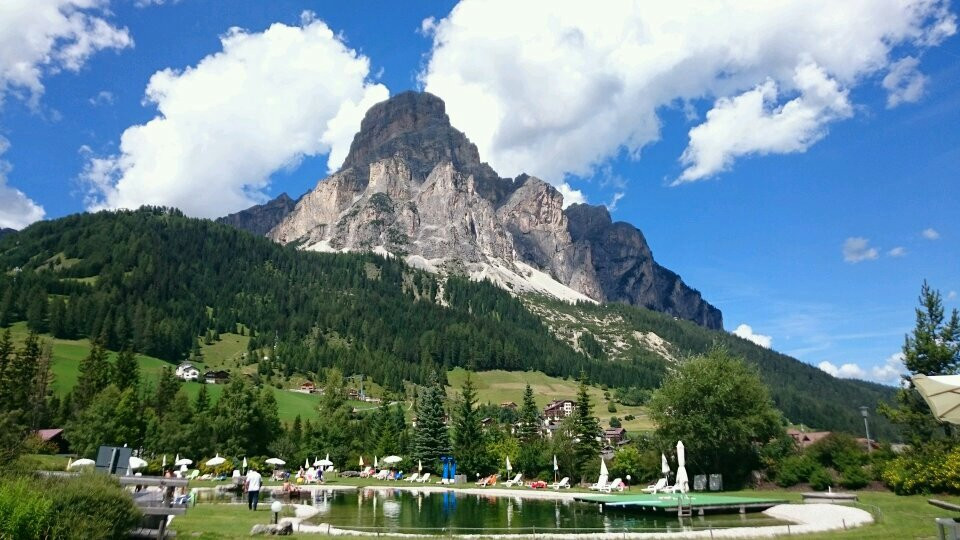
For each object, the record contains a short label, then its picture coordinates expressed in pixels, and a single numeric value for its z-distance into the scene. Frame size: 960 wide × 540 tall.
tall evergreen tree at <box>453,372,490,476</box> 49.81
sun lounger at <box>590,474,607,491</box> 35.42
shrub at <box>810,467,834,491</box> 30.52
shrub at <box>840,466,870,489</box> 29.48
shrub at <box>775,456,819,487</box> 31.81
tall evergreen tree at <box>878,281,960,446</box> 30.06
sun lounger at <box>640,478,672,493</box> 30.75
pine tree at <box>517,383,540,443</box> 59.29
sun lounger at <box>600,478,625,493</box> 35.62
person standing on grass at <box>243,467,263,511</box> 22.22
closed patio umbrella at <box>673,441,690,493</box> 23.50
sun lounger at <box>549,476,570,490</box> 38.92
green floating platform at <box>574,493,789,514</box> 23.27
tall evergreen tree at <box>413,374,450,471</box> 56.62
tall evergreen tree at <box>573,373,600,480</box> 43.59
